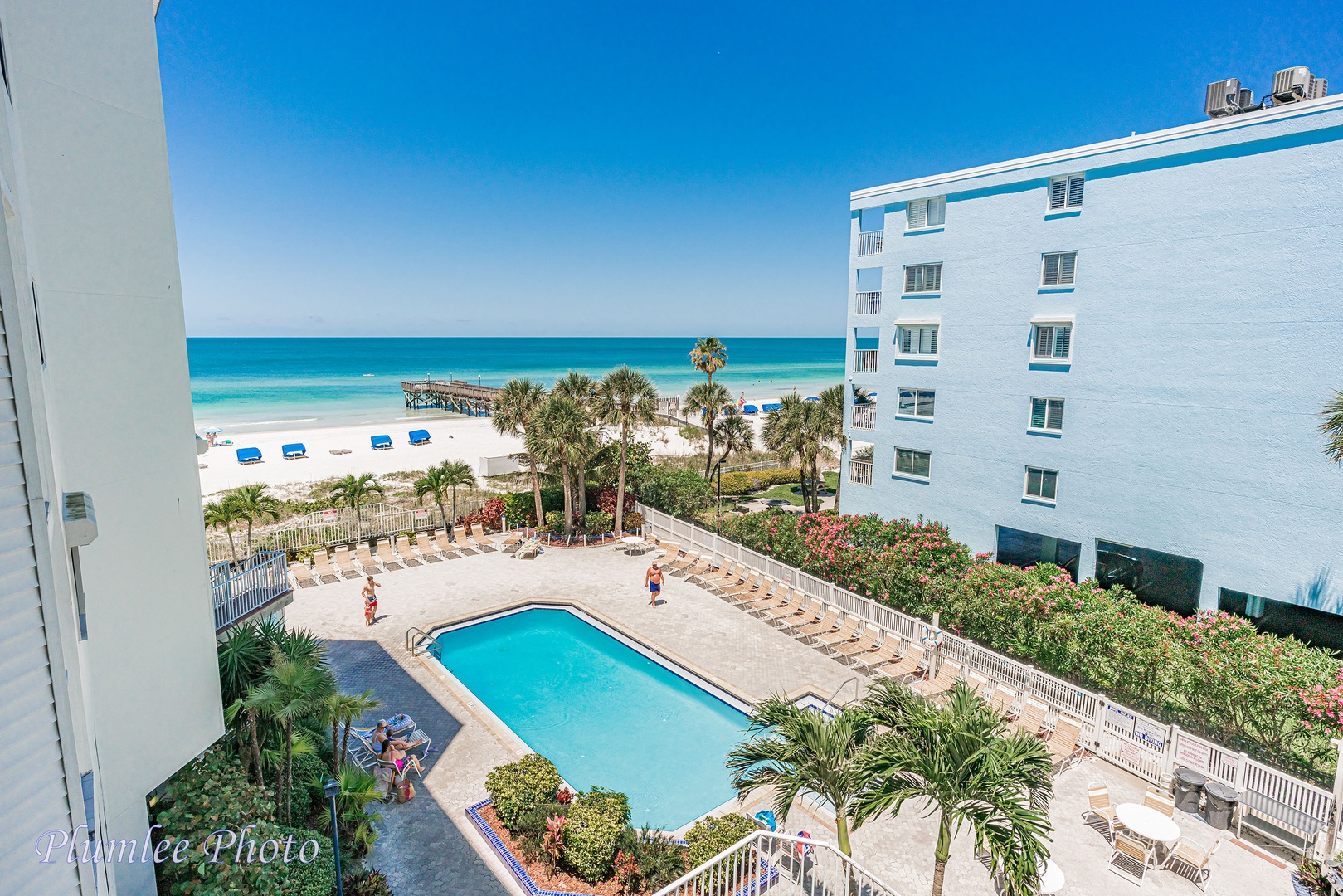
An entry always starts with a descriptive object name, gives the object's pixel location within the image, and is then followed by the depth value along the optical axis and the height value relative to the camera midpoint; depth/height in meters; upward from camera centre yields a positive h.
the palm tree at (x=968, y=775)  6.39 -4.33
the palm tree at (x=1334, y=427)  11.68 -1.39
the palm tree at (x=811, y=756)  7.54 -4.59
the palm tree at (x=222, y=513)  19.92 -4.63
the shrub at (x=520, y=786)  10.23 -6.75
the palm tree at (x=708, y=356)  35.12 +0.02
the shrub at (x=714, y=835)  8.89 -6.62
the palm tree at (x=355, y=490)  23.59 -4.74
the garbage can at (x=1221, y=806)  10.38 -7.10
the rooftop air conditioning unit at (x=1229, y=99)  15.71 +6.05
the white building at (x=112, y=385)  6.00 -0.26
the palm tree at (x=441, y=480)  24.84 -4.60
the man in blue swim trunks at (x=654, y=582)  19.22 -6.53
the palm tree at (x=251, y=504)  20.25 -4.48
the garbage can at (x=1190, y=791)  10.80 -7.14
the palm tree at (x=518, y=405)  25.31 -1.82
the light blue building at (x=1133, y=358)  14.53 -0.09
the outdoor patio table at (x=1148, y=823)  9.30 -6.69
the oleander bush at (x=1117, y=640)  11.19 -5.73
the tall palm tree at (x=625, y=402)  24.55 -1.69
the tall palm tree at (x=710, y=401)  31.98 -2.17
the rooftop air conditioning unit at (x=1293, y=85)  15.05 +6.10
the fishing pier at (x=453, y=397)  67.62 -4.14
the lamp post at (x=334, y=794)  8.09 -5.36
